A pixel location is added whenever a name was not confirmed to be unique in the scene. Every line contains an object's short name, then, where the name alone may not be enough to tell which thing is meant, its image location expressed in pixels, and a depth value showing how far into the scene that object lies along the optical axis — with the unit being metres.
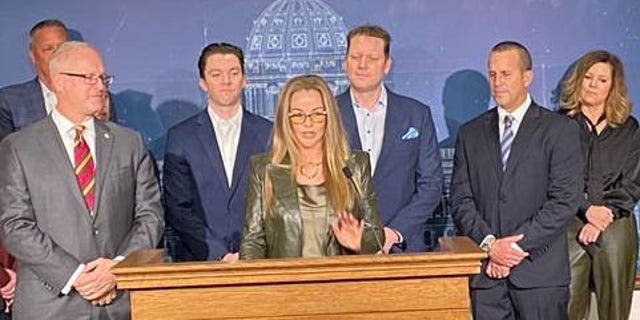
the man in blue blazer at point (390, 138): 4.13
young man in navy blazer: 4.11
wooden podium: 2.59
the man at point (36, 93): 4.30
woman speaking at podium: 3.27
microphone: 3.17
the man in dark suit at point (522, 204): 3.96
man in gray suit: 3.25
